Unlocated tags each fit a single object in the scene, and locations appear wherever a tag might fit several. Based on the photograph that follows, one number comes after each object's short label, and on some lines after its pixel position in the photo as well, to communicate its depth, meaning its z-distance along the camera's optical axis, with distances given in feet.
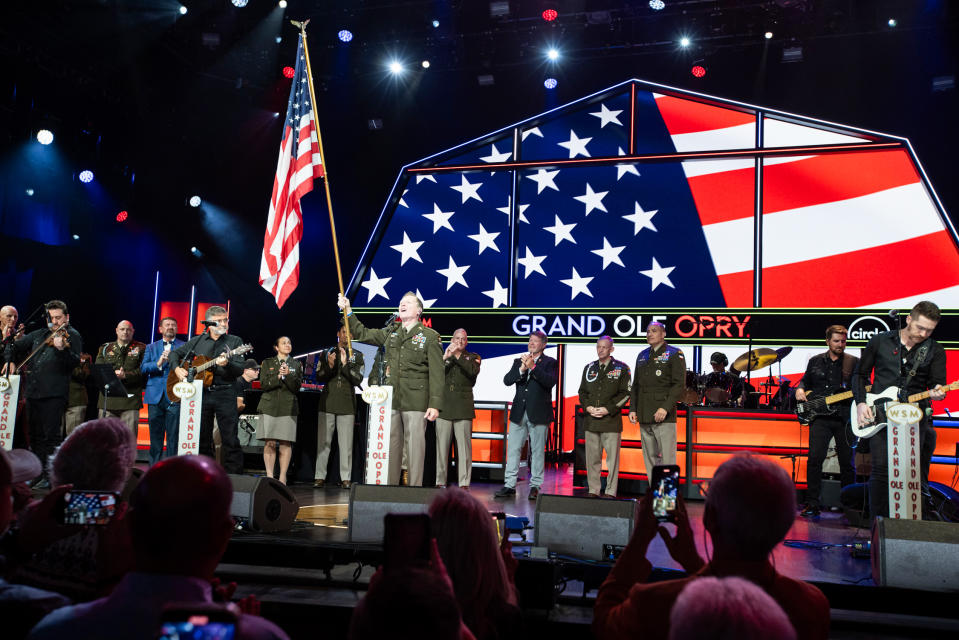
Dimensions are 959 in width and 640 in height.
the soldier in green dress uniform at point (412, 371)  24.47
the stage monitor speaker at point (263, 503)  16.49
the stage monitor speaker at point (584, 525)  14.40
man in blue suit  25.99
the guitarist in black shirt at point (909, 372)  18.34
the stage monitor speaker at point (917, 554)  13.24
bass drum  28.63
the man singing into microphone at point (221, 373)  24.84
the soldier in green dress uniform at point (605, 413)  26.18
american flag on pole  24.14
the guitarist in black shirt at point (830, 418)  24.39
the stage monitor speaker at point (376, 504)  15.62
